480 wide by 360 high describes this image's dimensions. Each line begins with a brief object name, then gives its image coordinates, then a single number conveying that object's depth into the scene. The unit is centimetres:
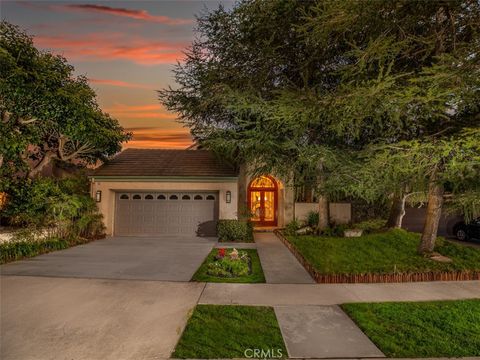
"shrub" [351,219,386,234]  1370
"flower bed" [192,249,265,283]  715
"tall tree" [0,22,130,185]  988
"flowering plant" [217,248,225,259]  869
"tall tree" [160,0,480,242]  691
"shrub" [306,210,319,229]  1530
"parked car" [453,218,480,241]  1416
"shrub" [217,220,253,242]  1312
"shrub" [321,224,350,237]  1320
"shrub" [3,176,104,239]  1070
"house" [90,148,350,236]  1470
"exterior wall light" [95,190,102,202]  1472
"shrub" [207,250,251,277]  744
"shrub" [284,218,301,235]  1412
